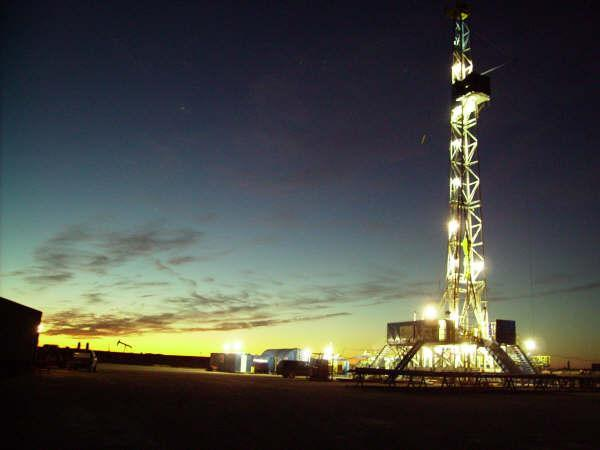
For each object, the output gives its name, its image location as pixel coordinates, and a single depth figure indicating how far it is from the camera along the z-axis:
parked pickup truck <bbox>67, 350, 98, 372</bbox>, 36.75
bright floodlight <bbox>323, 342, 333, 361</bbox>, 56.06
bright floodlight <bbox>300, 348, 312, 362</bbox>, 53.99
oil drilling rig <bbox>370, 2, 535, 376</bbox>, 41.81
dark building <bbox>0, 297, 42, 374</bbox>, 28.25
